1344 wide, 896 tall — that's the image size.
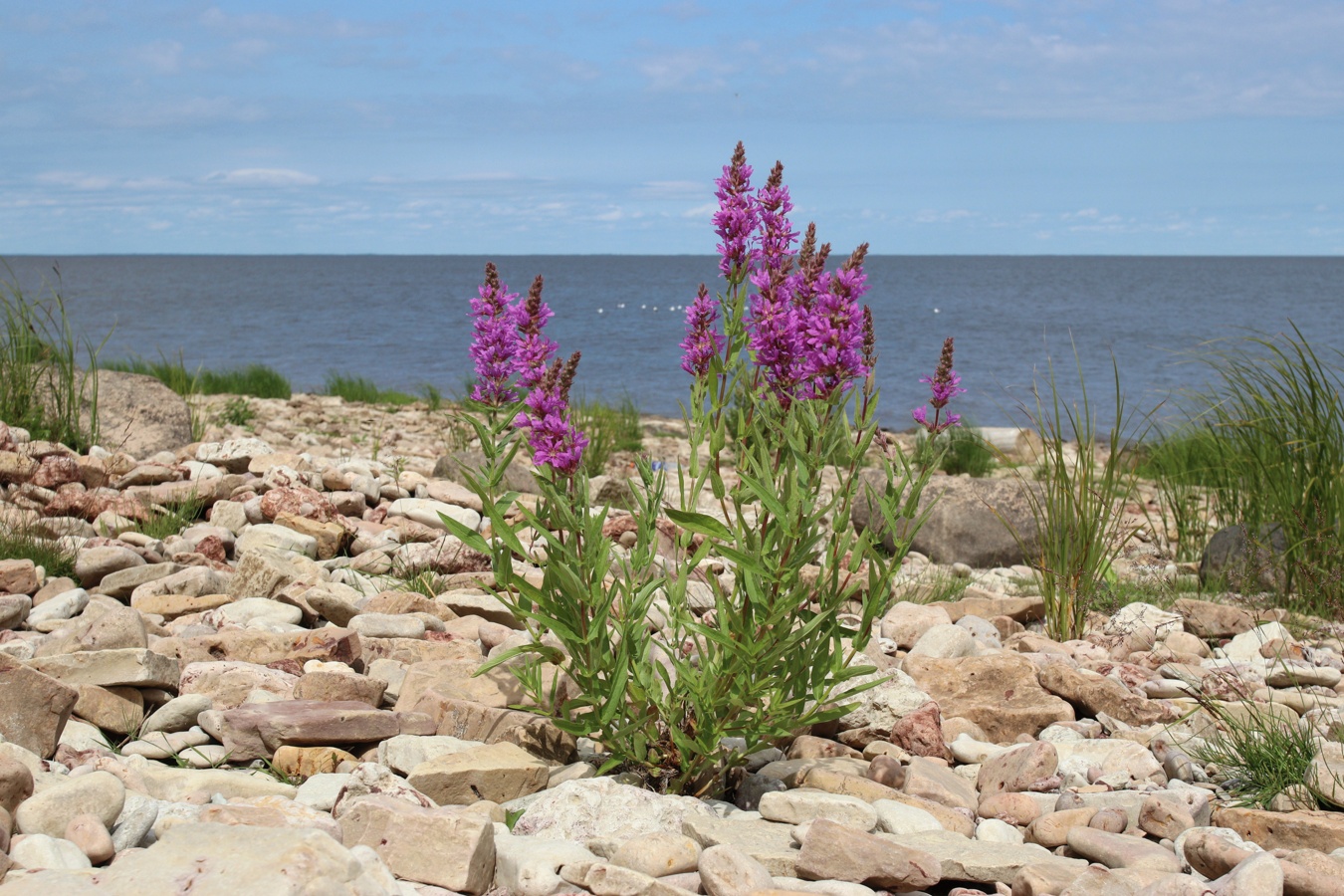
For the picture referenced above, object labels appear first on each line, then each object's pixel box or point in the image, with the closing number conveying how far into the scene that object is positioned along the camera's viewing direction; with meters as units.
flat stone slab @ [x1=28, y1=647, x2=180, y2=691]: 3.53
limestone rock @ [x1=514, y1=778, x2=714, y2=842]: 2.97
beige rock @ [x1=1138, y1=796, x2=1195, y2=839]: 3.21
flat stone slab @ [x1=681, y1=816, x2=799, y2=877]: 2.75
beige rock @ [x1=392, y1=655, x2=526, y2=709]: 3.75
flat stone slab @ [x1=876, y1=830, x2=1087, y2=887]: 2.78
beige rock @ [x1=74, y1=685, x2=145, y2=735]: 3.45
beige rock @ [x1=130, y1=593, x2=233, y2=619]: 4.74
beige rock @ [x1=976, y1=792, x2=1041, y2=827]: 3.39
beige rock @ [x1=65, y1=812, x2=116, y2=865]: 2.46
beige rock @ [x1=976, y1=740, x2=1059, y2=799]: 3.59
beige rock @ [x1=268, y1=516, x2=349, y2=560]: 6.08
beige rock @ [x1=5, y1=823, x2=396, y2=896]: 2.04
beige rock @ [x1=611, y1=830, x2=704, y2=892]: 2.70
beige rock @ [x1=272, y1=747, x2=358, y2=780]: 3.28
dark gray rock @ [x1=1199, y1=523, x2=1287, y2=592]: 6.13
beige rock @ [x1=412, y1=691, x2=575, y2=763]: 3.54
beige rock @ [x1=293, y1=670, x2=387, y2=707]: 3.63
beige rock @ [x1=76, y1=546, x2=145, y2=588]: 5.30
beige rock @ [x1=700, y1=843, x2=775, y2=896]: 2.55
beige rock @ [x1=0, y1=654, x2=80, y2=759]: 3.03
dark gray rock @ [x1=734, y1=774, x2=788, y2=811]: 3.39
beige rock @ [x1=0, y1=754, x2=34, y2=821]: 2.54
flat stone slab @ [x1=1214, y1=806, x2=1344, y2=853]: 3.09
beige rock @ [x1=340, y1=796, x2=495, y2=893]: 2.51
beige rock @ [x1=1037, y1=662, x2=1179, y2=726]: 4.29
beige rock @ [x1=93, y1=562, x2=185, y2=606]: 5.17
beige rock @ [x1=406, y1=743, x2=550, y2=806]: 3.08
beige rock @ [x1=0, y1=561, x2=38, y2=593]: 4.89
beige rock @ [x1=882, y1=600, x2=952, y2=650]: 5.14
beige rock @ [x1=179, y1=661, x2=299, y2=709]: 3.71
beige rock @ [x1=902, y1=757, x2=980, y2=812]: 3.35
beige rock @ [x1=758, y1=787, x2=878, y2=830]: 3.04
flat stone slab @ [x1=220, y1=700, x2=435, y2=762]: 3.32
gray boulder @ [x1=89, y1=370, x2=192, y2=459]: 8.32
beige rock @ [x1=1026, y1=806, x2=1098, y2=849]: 3.19
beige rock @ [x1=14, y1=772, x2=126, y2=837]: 2.51
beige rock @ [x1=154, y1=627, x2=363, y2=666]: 4.11
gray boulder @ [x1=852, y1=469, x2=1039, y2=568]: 7.79
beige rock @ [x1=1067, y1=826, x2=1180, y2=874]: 2.91
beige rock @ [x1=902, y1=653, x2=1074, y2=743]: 4.18
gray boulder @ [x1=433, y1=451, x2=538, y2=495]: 8.03
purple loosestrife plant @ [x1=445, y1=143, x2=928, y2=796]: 2.83
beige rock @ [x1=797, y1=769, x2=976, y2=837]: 3.22
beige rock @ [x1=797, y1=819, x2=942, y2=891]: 2.67
